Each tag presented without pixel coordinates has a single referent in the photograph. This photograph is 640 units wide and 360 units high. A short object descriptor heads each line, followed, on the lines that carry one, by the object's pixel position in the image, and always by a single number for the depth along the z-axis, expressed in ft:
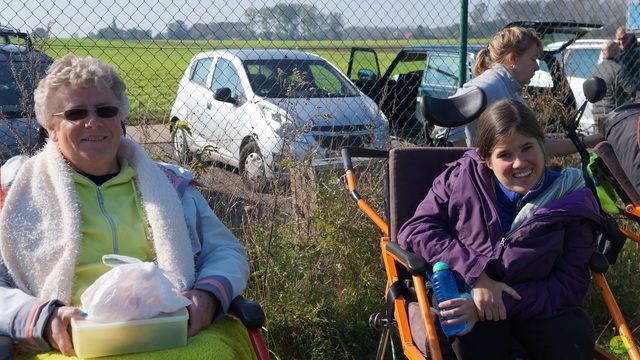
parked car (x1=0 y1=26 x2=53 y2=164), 13.50
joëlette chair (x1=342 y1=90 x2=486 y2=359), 9.72
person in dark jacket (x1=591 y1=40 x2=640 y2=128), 27.81
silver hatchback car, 15.80
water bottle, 9.68
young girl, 9.68
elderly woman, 9.16
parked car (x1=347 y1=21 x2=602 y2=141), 26.96
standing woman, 13.96
